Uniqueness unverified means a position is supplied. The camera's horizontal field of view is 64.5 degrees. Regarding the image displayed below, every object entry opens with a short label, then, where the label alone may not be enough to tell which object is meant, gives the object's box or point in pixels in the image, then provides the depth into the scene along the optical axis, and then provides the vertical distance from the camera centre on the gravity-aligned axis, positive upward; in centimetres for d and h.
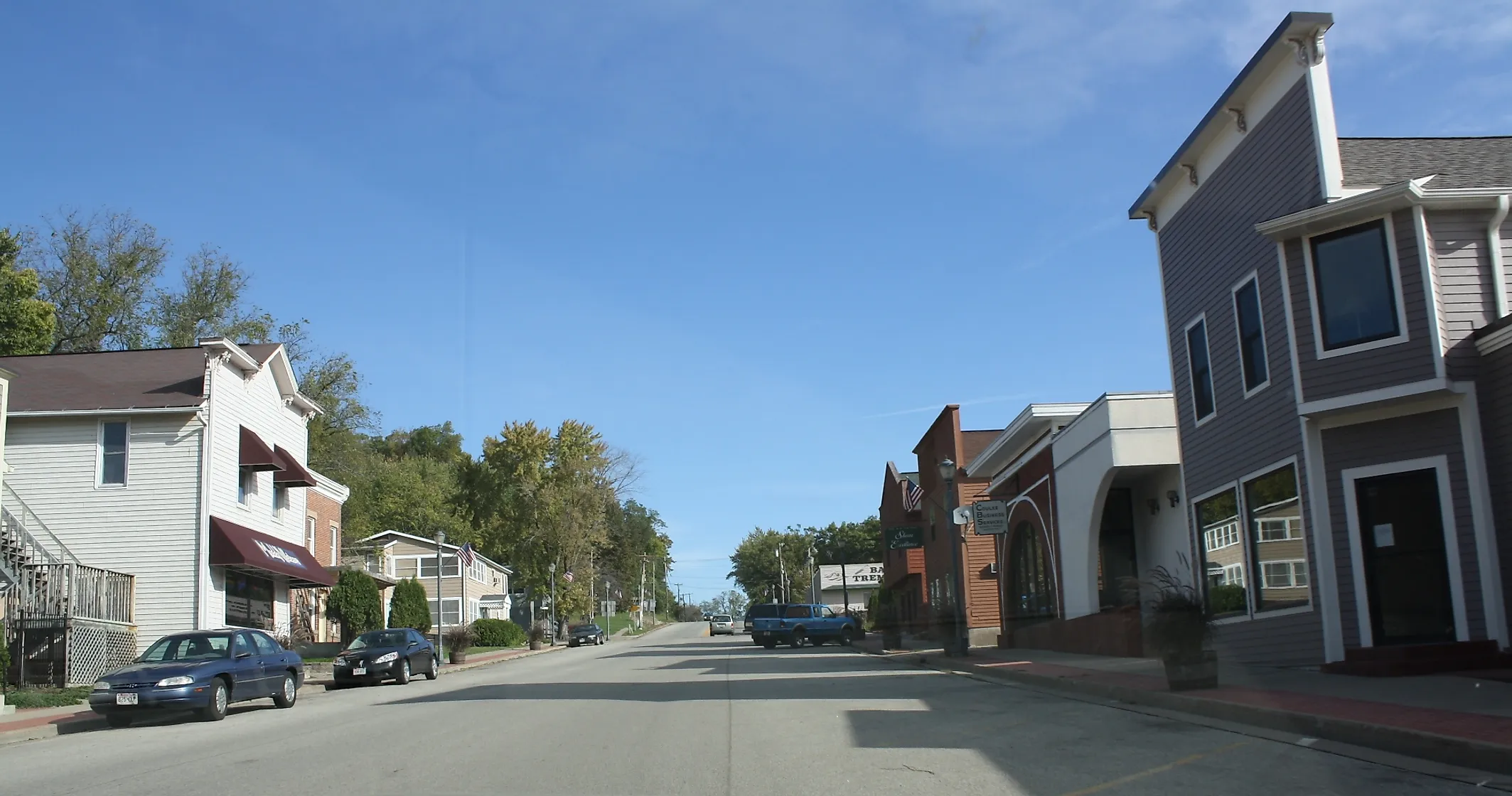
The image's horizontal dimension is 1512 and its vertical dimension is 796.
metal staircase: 2348 +4
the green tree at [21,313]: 4203 +1059
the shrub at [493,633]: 5941 -190
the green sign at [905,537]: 3962 +124
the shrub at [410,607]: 4519 -31
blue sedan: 1741 -105
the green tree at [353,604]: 4009 -9
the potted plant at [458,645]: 3941 -161
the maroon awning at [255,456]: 3170 +394
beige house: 6388 +154
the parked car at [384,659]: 2773 -138
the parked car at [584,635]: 6638 -248
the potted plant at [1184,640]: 1430 -92
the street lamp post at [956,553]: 2839 +47
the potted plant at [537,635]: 5625 -201
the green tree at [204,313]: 5453 +1349
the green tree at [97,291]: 5256 +1411
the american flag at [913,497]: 4175 +268
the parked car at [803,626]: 4831 -187
